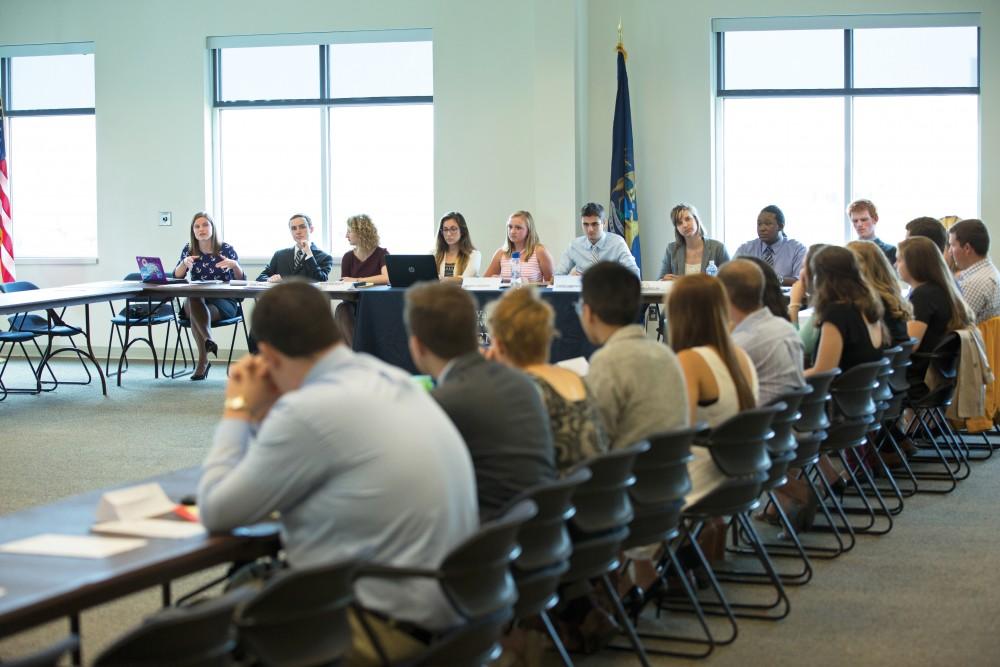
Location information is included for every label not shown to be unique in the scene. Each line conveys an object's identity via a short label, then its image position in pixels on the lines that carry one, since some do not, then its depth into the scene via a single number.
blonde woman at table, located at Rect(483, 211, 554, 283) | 9.29
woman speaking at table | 10.02
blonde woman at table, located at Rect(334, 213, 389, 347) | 9.67
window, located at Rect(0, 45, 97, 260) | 11.91
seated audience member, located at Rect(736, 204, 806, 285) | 9.40
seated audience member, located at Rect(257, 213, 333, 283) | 9.93
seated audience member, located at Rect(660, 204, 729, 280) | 9.44
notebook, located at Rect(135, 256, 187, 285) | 9.80
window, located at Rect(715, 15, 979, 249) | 10.55
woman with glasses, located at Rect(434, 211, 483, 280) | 9.35
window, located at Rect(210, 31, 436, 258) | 11.34
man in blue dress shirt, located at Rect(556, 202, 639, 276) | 9.38
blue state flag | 10.52
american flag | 11.50
